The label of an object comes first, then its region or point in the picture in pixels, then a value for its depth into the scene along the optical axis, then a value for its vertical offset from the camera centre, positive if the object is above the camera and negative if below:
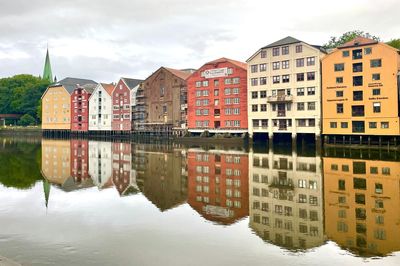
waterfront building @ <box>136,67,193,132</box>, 77.69 +8.85
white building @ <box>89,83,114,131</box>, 94.69 +8.52
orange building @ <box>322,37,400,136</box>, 48.88 +7.04
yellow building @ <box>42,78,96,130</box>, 105.21 +10.38
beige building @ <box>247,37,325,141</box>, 55.81 +8.22
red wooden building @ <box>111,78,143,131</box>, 89.75 +9.04
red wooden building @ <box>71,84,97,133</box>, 100.94 +9.05
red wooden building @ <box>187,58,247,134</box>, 65.88 +7.96
